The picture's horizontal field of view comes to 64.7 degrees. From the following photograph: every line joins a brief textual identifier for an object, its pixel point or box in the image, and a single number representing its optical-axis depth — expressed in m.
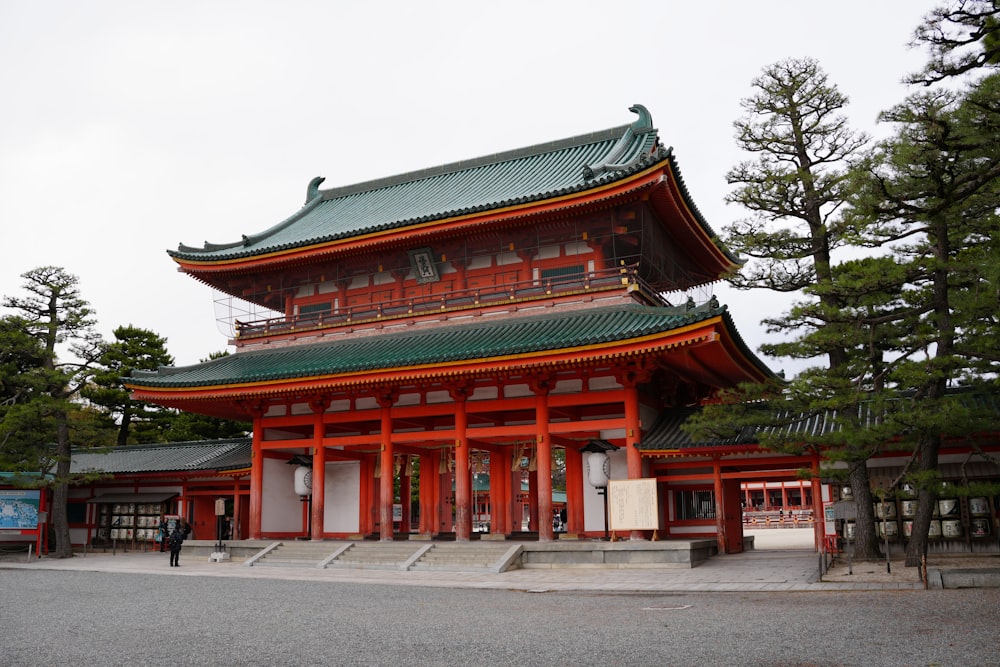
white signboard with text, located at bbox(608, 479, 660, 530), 21.28
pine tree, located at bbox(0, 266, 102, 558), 31.20
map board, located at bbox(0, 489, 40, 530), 31.89
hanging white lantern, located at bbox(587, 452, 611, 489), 22.81
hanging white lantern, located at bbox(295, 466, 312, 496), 27.70
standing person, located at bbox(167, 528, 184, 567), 25.64
